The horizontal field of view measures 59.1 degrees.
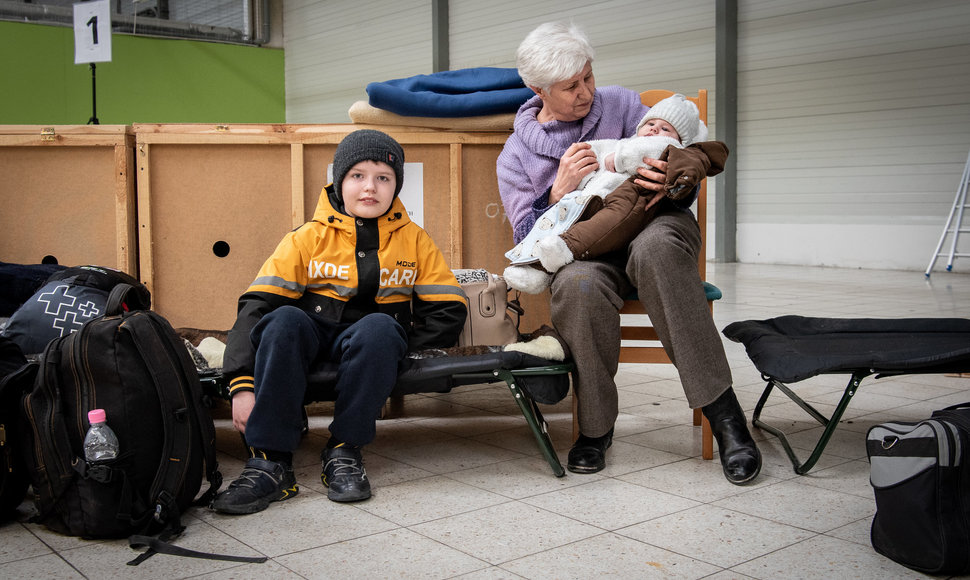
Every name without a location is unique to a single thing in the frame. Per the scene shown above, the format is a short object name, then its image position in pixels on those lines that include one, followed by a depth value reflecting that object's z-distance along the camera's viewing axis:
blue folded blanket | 3.05
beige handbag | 2.62
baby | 2.33
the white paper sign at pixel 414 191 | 3.24
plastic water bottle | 1.75
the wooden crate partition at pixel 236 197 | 3.18
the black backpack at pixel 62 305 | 2.47
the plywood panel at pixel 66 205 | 3.18
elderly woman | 2.16
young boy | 2.01
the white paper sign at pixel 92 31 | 6.42
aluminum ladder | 7.53
